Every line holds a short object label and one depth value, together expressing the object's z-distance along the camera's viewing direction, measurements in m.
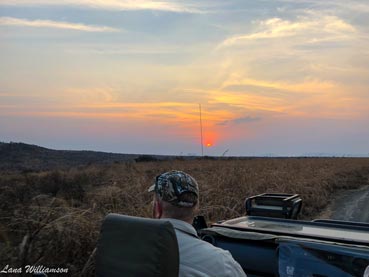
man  2.37
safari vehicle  2.26
